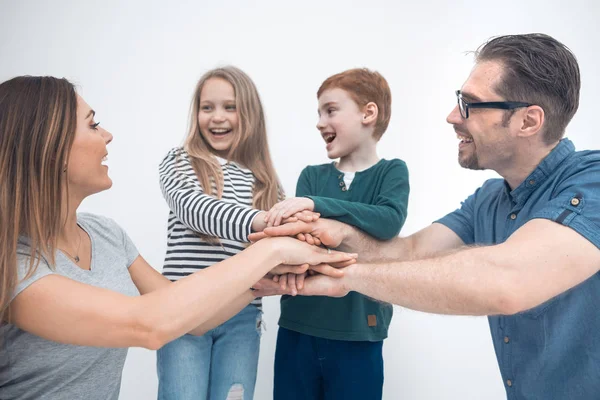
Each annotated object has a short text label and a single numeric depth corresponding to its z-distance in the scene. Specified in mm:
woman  1152
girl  1672
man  1260
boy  1779
